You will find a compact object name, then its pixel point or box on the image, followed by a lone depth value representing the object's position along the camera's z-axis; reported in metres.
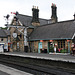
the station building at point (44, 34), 22.16
